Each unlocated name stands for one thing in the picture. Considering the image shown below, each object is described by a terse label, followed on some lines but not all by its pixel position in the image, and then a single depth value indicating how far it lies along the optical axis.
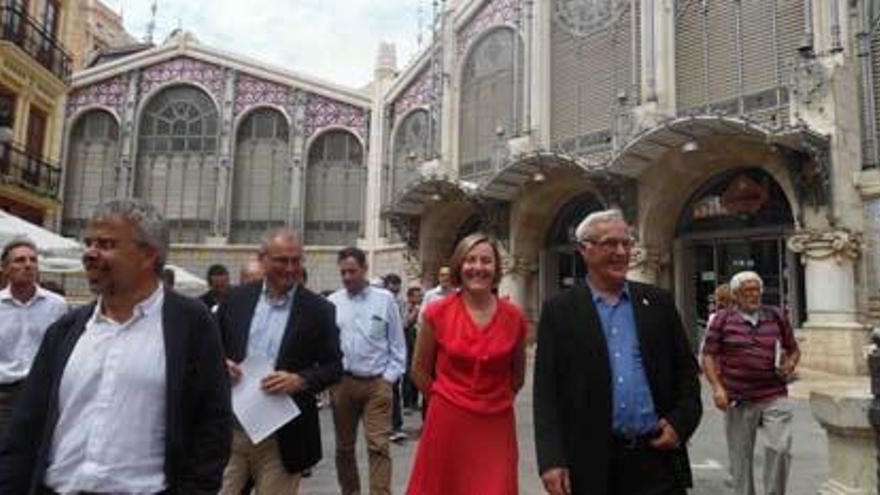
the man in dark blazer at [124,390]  2.38
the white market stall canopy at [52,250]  10.90
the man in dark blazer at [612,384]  3.16
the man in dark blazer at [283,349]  4.04
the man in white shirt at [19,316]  5.19
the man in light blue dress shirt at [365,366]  5.54
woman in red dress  3.83
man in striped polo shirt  5.54
